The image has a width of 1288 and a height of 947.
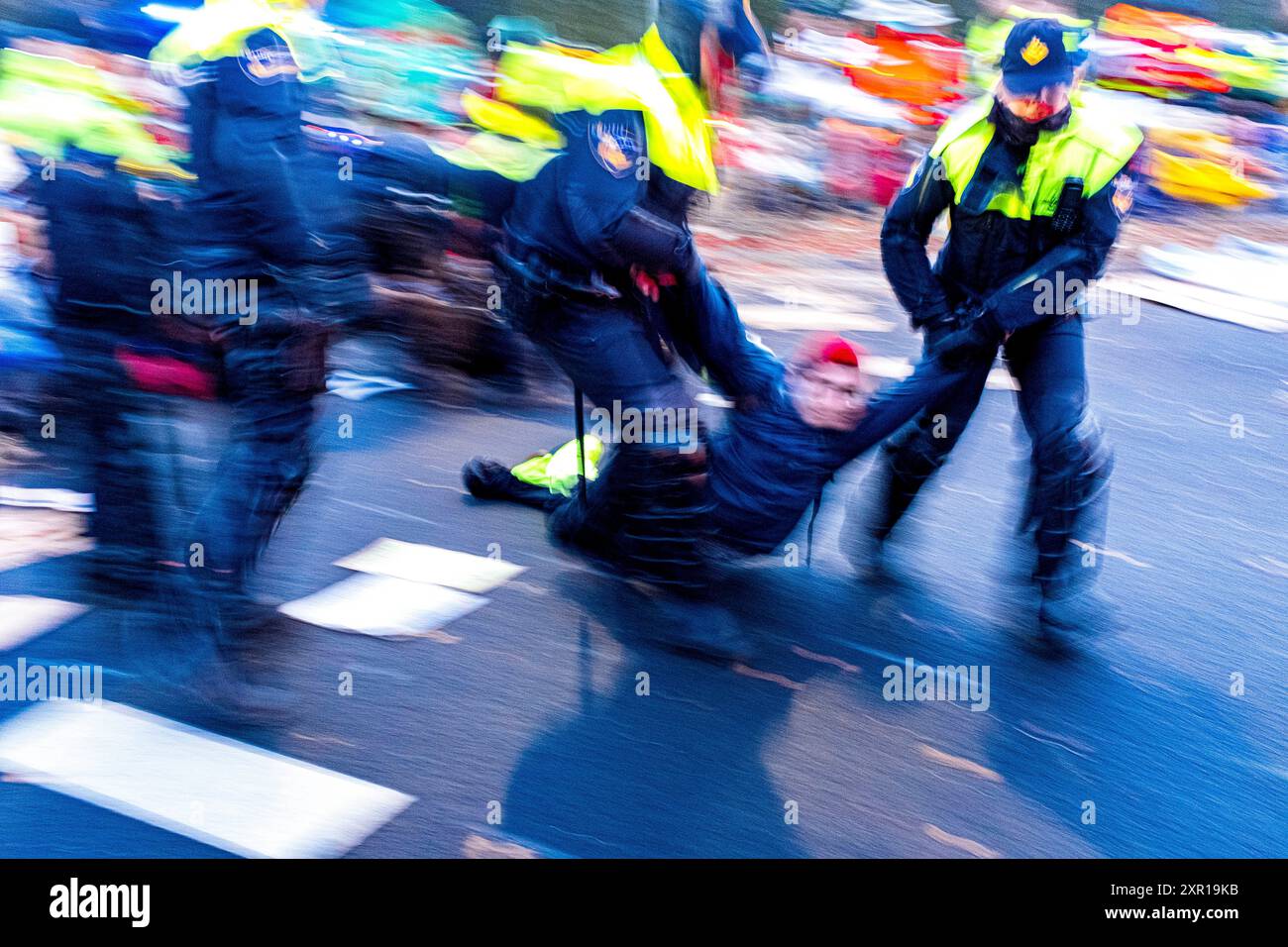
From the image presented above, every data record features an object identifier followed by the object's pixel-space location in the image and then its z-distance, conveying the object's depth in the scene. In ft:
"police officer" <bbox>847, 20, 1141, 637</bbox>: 12.48
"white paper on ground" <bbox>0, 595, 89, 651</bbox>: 12.78
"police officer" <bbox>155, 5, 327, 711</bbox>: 10.69
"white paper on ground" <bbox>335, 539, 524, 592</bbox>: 14.47
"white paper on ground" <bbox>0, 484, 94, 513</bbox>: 15.66
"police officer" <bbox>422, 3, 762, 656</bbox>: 11.50
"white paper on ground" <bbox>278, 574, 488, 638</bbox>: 13.37
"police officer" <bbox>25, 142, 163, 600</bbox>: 10.92
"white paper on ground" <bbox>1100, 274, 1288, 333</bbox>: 27.12
